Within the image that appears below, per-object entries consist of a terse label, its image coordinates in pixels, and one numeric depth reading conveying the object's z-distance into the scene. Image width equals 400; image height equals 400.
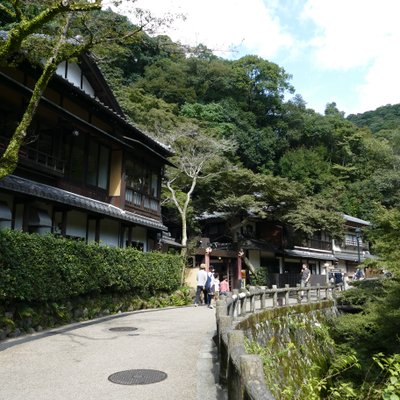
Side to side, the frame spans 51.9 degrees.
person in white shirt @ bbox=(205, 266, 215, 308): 18.11
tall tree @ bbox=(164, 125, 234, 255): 27.70
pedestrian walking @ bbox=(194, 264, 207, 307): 17.31
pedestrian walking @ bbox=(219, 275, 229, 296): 19.44
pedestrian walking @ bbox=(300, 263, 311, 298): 24.01
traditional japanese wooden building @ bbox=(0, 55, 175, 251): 12.83
